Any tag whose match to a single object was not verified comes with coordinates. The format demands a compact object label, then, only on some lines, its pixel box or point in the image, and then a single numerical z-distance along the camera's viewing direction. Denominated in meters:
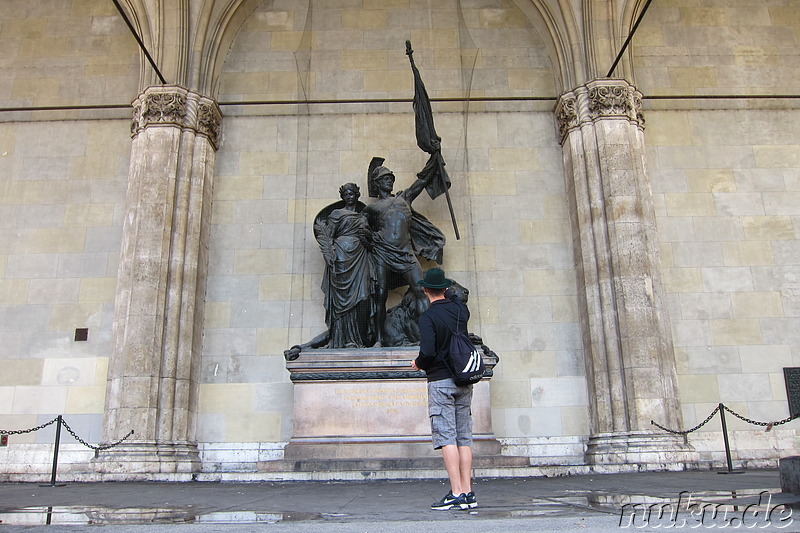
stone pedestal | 9.95
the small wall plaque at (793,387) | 11.48
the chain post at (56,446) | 8.86
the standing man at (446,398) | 4.89
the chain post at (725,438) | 9.08
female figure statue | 10.92
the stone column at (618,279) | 10.69
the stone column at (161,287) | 10.59
